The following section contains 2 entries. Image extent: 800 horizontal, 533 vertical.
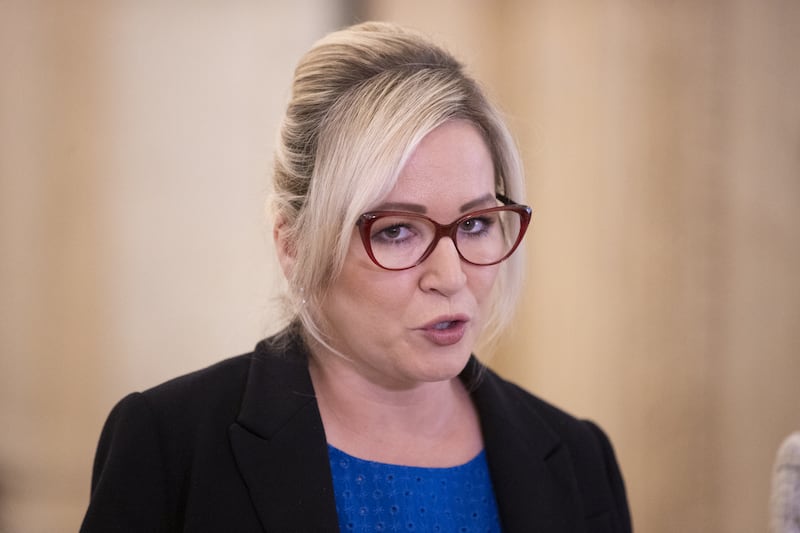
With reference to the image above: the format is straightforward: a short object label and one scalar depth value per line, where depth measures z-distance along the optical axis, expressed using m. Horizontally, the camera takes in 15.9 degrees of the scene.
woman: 1.94
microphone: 1.91
